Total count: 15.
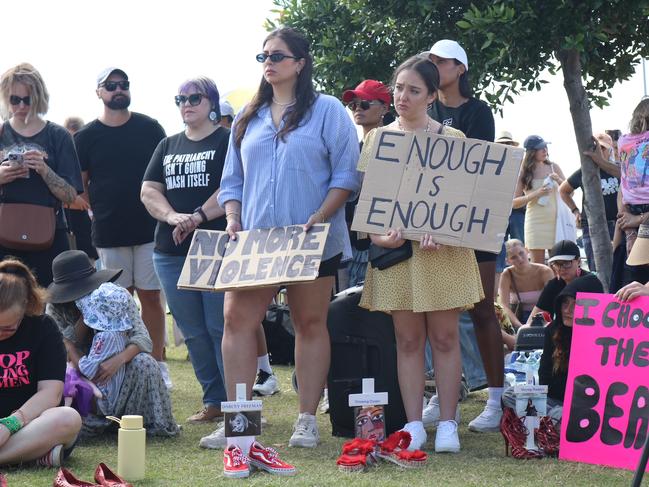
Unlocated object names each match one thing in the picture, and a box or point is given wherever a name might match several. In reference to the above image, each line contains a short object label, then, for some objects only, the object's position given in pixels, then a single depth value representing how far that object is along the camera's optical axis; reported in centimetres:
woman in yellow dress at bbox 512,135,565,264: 2325
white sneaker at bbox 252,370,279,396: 1587
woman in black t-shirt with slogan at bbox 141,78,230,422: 1330
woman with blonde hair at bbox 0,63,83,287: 1395
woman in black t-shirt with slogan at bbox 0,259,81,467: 1051
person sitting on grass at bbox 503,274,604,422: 1187
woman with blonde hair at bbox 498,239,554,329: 1927
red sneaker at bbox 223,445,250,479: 1005
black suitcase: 1235
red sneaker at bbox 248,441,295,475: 1016
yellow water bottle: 1008
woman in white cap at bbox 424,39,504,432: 1230
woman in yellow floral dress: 1123
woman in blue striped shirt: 1152
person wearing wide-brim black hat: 1241
